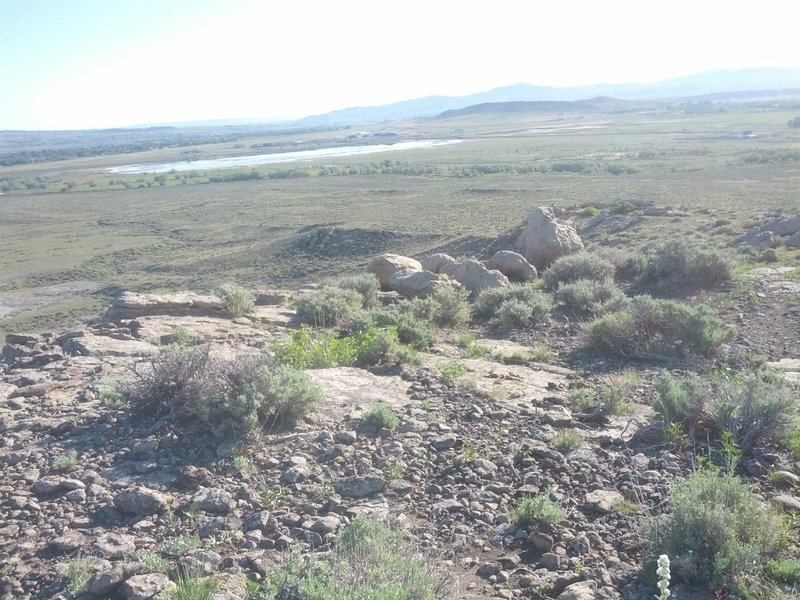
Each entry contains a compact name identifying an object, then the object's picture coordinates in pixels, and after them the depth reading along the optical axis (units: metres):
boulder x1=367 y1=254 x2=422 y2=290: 15.95
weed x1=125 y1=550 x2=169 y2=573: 4.02
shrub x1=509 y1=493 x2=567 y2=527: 4.76
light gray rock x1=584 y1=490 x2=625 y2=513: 5.04
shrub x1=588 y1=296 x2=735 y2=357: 9.60
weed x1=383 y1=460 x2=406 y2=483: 5.50
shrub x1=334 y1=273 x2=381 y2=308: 13.80
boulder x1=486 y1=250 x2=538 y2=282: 16.41
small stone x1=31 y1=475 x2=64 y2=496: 5.00
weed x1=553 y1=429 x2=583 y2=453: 6.08
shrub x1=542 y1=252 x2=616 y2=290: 14.79
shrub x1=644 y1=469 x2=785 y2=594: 4.05
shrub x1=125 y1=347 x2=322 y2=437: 5.92
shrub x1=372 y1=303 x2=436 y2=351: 10.13
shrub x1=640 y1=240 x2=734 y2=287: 13.99
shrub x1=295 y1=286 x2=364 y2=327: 11.76
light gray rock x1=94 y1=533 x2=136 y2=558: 4.25
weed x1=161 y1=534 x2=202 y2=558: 4.26
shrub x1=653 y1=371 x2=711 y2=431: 6.25
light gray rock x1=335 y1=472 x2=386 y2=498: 5.24
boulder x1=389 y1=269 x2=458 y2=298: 14.12
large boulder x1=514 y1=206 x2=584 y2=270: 17.69
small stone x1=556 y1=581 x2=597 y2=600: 3.99
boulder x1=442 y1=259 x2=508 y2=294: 14.72
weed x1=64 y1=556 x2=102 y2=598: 3.86
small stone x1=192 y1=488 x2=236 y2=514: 4.84
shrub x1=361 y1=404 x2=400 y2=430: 6.32
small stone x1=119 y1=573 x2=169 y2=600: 3.79
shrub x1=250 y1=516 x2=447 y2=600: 3.62
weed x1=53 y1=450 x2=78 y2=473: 5.28
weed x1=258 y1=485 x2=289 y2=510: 5.01
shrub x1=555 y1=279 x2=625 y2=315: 12.33
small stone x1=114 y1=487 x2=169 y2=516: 4.79
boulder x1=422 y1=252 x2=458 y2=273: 17.34
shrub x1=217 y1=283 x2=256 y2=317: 12.16
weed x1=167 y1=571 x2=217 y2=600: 3.67
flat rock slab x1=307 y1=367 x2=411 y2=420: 6.96
